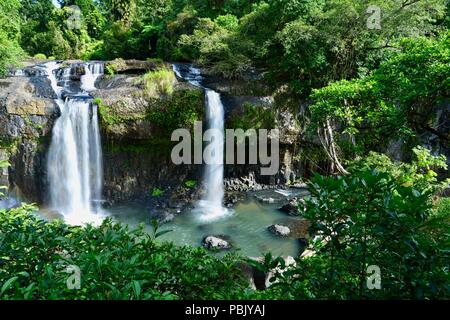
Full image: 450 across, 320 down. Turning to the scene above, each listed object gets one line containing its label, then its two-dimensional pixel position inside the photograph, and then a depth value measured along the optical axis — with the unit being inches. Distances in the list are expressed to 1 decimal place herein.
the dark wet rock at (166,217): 441.0
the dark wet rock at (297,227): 396.7
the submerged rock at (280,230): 400.5
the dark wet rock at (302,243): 364.8
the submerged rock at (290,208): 456.1
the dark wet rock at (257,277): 239.9
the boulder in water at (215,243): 368.2
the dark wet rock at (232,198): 505.9
